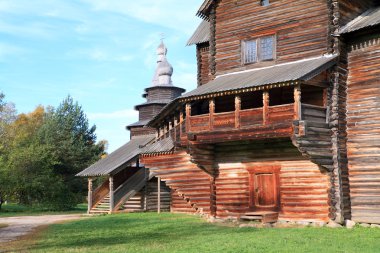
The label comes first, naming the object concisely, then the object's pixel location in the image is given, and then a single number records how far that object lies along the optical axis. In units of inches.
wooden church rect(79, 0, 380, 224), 812.0
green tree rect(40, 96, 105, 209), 1913.1
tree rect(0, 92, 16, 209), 1621.6
